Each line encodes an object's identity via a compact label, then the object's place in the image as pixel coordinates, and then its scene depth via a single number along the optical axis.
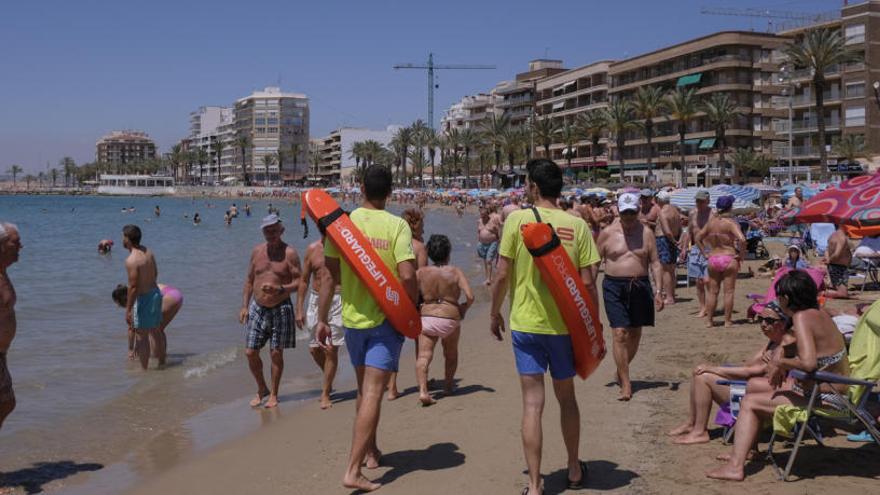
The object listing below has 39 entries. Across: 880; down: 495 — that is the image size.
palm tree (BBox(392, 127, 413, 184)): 114.50
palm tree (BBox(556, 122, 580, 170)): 77.00
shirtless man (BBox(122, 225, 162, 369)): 8.29
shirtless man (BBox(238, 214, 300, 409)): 6.66
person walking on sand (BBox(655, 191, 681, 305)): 11.95
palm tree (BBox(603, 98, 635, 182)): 65.94
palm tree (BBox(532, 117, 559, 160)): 78.25
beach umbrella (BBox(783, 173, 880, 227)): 6.05
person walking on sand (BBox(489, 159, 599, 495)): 4.03
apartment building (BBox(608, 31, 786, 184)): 63.19
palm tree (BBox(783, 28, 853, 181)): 45.38
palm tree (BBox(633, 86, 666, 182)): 62.16
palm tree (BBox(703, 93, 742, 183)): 58.31
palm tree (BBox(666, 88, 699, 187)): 59.25
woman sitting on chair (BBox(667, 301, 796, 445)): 4.65
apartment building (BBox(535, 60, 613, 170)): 81.06
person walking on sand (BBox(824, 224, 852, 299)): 10.34
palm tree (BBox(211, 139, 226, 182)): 165.48
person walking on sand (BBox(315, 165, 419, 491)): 4.32
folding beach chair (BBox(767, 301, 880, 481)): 4.20
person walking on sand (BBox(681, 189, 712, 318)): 9.99
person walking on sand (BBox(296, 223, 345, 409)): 6.66
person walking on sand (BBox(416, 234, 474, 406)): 6.39
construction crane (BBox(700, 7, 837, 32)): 61.44
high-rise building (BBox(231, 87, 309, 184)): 162.75
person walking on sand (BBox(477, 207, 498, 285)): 13.82
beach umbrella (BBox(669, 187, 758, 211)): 15.66
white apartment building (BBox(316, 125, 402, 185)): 151.75
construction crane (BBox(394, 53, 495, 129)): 171.55
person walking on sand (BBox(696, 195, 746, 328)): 9.30
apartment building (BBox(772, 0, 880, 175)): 54.72
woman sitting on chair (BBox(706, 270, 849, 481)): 4.25
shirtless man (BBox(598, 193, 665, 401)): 6.37
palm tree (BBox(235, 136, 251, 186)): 152.12
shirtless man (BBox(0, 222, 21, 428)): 4.84
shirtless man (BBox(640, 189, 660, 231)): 12.85
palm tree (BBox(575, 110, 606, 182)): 71.25
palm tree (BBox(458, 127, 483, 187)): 97.12
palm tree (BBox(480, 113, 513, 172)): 88.38
